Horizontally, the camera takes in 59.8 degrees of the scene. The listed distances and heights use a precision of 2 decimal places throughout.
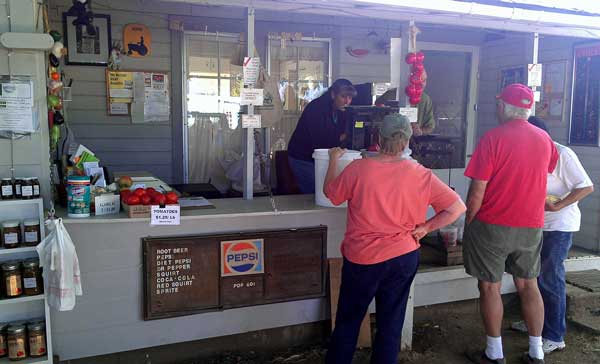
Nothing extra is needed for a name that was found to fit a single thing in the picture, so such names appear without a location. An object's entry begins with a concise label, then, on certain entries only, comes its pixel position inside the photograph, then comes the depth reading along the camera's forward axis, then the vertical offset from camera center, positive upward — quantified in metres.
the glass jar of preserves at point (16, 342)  2.80 -1.21
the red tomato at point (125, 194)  3.13 -0.46
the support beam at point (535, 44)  4.29 +0.66
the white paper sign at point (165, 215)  3.05 -0.57
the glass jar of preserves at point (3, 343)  2.82 -1.22
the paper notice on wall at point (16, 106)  2.79 +0.05
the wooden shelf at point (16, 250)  2.77 -0.71
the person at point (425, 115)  5.57 +0.08
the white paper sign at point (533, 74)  4.34 +0.42
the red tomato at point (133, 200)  3.03 -0.48
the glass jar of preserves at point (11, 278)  2.77 -0.86
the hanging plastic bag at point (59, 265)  2.67 -0.76
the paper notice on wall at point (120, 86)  5.18 +0.32
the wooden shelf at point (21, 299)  2.77 -0.98
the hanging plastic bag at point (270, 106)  4.46 +0.12
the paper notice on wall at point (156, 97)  5.30 +0.22
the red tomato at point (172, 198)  3.12 -0.47
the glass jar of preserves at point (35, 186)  2.82 -0.38
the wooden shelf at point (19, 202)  2.76 -0.46
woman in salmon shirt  2.61 -0.54
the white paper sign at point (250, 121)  3.45 -0.01
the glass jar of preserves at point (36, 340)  2.83 -1.21
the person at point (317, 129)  4.18 -0.06
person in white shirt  3.36 -0.72
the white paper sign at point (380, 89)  4.07 +0.26
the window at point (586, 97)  5.30 +0.30
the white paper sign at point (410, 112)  3.87 +0.08
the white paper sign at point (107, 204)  3.06 -0.51
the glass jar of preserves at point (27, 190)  2.79 -0.39
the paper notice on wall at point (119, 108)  5.22 +0.10
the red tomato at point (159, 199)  3.08 -0.48
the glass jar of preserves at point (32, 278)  2.81 -0.87
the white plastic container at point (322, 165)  3.37 -0.29
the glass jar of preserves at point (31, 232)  2.81 -0.62
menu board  3.14 -0.95
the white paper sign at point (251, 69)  3.40 +0.33
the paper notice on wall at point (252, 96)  3.46 +0.16
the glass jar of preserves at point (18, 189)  2.79 -0.39
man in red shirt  3.09 -0.52
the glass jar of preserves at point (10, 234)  2.77 -0.63
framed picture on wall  5.01 +0.73
